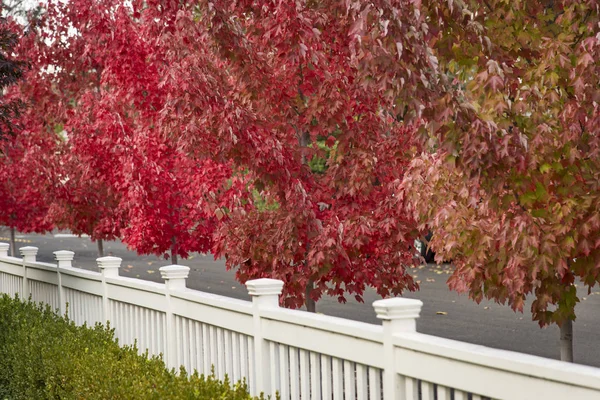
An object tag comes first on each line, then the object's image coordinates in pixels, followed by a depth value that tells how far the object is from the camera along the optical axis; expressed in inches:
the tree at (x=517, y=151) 395.9
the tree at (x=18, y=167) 924.6
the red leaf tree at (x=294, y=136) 609.6
